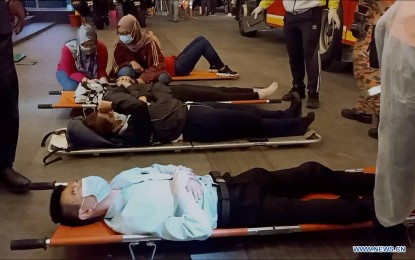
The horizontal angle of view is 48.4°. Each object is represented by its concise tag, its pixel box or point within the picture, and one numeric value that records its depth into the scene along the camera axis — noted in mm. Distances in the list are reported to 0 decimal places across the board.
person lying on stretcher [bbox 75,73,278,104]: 4027
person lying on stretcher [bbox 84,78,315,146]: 3275
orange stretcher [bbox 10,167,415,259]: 2061
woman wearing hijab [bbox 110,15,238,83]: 4520
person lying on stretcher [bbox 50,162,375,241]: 2094
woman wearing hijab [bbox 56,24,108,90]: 4418
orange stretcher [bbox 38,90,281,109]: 3936
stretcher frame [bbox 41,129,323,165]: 3336
